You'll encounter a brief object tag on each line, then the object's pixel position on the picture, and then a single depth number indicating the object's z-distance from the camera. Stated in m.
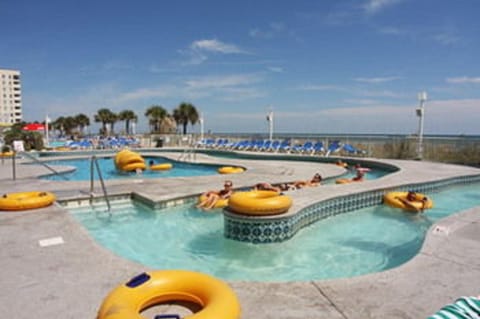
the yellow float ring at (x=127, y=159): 12.24
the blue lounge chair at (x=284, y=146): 18.90
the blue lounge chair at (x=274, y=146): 19.52
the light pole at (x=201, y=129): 25.77
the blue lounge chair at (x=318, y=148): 17.31
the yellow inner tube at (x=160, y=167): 13.42
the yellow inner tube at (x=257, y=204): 4.98
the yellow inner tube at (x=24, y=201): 5.54
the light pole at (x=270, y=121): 21.02
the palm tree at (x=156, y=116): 44.84
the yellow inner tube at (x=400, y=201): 6.89
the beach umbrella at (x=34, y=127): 26.16
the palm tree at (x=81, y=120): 58.19
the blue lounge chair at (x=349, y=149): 16.41
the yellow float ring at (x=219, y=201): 6.94
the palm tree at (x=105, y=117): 49.19
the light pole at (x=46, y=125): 24.51
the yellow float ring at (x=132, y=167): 12.20
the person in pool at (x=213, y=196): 6.93
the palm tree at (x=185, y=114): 45.03
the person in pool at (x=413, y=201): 6.88
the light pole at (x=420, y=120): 13.72
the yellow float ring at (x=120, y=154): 12.57
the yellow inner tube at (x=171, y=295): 1.92
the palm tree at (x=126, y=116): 50.69
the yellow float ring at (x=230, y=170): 11.26
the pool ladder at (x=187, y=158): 15.70
